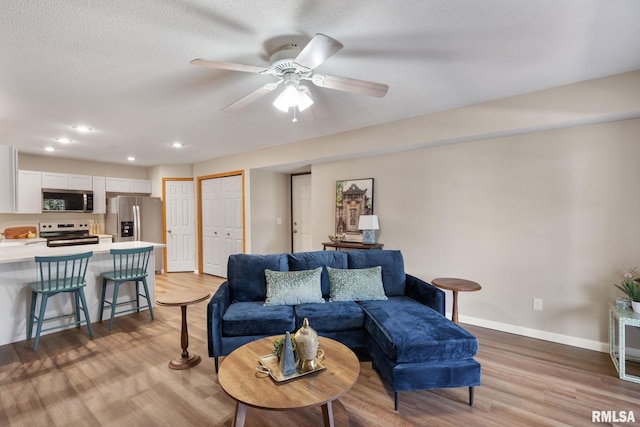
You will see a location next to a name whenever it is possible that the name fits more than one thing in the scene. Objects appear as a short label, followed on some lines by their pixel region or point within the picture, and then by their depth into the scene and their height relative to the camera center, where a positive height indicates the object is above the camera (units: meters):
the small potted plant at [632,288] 2.37 -0.65
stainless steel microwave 5.13 +0.29
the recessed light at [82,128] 3.57 +1.11
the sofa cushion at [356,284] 2.84 -0.71
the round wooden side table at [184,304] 2.50 -0.76
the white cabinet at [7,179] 3.23 +0.42
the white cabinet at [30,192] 4.87 +0.43
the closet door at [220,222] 5.61 -0.15
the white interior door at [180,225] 6.30 -0.22
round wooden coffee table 1.40 -0.89
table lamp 3.91 -0.19
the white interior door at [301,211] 5.79 +0.05
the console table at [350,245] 3.95 -0.44
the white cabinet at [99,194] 5.77 +0.44
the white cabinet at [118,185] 5.98 +0.65
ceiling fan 1.62 +0.88
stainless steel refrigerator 5.72 -0.08
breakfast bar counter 2.98 -0.76
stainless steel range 5.05 -0.32
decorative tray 1.57 -0.87
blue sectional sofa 1.97 -0.85
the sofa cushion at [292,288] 2.75 -0.71
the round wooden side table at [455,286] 2.81 -0.73
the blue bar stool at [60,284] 2.87 -0.70
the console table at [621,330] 2.28 -1.02
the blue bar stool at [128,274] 3.39 -0.70
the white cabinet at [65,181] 5.17 +0.65
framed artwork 4.16 +0.13
